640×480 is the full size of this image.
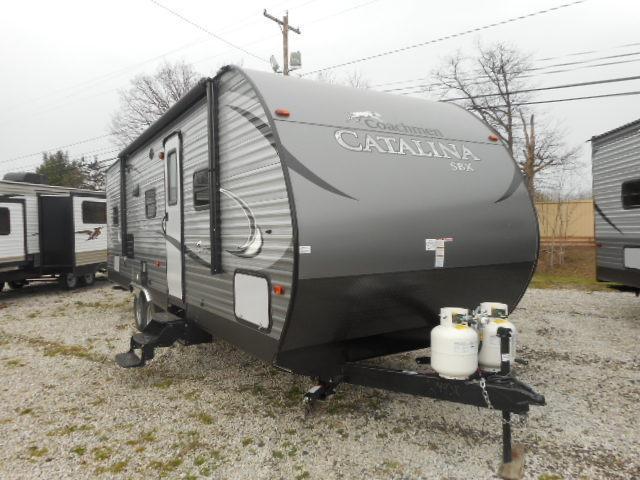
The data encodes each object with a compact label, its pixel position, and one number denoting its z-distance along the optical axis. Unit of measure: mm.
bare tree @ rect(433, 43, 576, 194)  22766
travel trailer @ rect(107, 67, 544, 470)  3258
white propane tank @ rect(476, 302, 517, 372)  3295
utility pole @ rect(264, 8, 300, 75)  18844
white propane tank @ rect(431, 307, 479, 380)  3152
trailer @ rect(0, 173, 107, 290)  11195
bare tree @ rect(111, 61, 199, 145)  32094
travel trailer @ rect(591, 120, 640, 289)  7027
